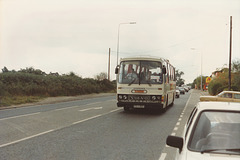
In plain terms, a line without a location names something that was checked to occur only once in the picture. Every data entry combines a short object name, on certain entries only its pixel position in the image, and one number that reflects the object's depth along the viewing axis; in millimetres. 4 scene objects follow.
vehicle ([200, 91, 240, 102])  14553
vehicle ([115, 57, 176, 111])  15695
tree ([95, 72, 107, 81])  52666
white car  3438
